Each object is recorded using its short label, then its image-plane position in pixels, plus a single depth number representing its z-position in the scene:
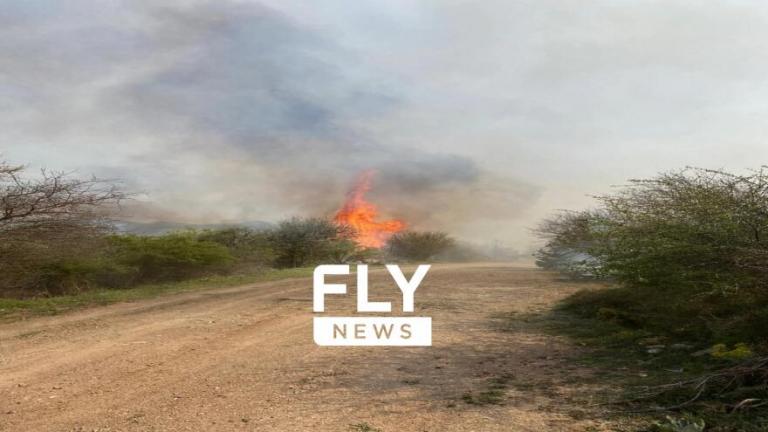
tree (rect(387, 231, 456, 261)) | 40.28
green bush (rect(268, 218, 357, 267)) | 28.91
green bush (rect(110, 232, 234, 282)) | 17.66
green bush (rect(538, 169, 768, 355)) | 5.86
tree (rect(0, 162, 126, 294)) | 11.54
